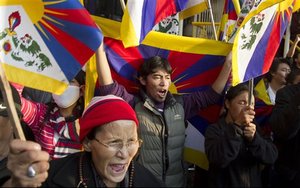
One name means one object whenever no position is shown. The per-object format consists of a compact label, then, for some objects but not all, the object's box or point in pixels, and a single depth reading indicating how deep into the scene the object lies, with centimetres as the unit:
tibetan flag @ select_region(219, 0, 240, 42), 452
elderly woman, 199
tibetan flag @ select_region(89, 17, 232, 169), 341
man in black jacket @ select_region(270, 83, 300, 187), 293
